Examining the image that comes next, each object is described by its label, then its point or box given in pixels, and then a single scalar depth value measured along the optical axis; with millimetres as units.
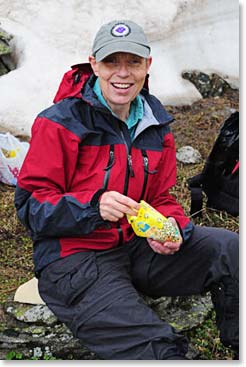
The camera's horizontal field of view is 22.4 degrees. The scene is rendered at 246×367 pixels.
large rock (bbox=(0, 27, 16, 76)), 7895
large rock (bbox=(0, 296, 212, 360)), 3812
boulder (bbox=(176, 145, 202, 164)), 6578
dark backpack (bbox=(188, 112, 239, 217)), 5457
